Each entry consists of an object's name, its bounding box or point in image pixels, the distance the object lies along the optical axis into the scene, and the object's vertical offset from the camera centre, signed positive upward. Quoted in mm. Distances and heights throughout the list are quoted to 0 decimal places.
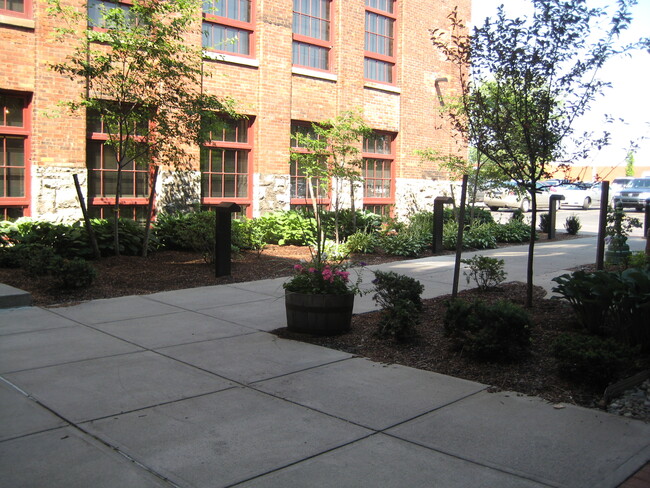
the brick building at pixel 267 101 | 11531 +2335
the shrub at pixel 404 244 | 13492 -979
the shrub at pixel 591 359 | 4773 -1214
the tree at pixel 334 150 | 13432 +1109
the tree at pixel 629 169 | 61688 +3812
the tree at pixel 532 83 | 6809 +1406
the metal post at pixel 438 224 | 13758 -504
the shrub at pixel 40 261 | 8828 -1022
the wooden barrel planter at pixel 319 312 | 6539 -1221
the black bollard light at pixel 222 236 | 10094 -649
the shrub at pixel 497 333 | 5441 -1174
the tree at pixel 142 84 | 10164 +1941
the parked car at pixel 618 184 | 37856 +1393
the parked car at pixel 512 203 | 32031 +65
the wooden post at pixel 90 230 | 10234 -647
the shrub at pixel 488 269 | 8797 -962
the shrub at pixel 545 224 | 18234 -596
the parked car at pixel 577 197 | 35000 +479
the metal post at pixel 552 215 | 17766 -303
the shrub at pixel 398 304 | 6199 -1104
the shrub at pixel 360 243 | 13391 -953
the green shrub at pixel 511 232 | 16672 -781
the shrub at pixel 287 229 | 14078 -716
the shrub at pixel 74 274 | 8555 -1143
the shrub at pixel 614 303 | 5379 -896
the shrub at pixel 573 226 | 19312 -668
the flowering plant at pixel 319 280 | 6652 -897
